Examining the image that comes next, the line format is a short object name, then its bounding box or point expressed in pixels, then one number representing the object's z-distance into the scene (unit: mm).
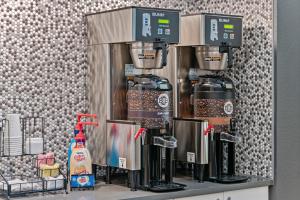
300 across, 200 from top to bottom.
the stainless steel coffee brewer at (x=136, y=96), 3018
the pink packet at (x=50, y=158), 3049
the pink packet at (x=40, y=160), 3039
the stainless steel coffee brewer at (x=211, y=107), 3293
